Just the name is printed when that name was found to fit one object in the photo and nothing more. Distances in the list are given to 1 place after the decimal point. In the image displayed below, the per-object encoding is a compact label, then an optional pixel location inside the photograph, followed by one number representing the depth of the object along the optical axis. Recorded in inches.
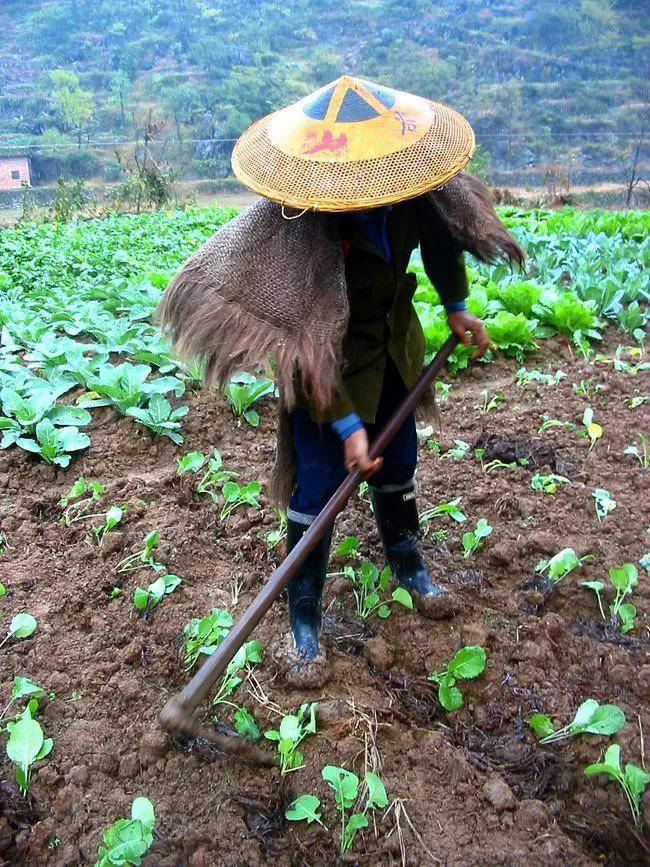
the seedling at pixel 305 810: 65.1
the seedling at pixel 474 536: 100.7
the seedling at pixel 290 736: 70.6
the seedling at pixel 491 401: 145.2
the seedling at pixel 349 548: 98.7
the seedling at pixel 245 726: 74.4
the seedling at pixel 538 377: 154.1
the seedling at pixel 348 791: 64.4
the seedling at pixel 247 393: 136.1
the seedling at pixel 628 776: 65.4
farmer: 60.5
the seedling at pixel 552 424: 134.1
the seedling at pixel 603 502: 110.0
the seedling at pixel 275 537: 103.0
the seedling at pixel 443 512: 104.6
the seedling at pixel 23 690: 75.6
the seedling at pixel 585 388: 148.4
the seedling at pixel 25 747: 68.6
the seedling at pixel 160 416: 127.2
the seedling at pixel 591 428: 129.3
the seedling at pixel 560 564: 92.2
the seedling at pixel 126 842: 58.4
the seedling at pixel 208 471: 115.6
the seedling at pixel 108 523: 103.7
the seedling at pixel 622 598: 87.3
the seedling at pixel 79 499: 110.2
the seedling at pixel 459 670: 78.0
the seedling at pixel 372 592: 89.7
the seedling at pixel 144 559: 96.7
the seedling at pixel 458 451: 126.2
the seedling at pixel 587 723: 70.2
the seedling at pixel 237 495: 108.6
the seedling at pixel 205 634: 82.0
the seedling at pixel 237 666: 78.0
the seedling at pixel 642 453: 122.3
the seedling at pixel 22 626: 85.2
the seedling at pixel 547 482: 115.5
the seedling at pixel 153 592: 90.4
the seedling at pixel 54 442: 120.6
